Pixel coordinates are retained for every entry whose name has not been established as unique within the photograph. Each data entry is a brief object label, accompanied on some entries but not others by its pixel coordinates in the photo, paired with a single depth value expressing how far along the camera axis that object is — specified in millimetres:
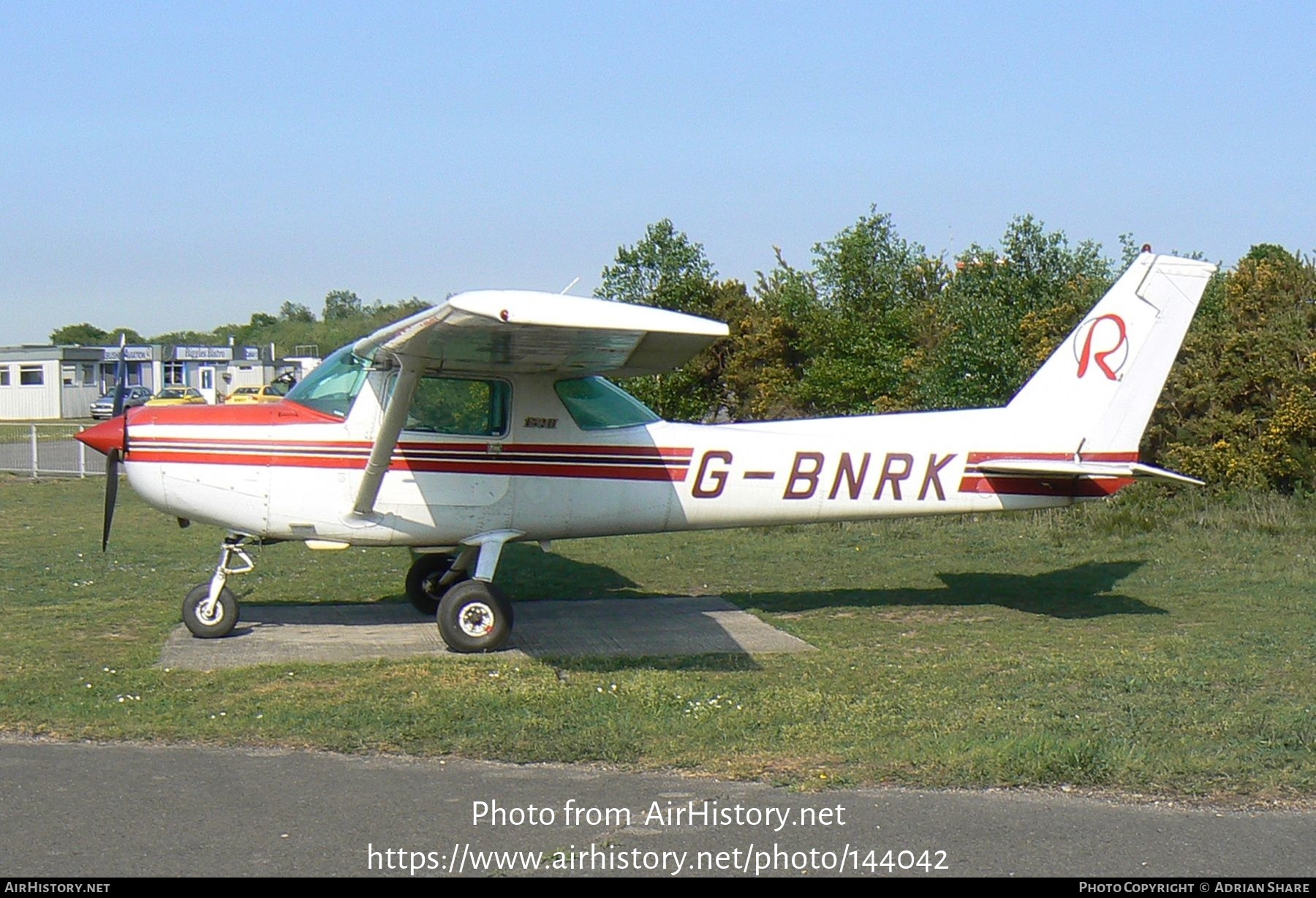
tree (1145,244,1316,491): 14320
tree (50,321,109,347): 113938
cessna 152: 8930
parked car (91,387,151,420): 56594
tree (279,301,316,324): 134125
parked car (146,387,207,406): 48062
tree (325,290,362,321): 135625
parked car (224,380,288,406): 49656
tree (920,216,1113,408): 16516
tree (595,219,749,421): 21312
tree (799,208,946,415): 18766
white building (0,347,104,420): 65938
